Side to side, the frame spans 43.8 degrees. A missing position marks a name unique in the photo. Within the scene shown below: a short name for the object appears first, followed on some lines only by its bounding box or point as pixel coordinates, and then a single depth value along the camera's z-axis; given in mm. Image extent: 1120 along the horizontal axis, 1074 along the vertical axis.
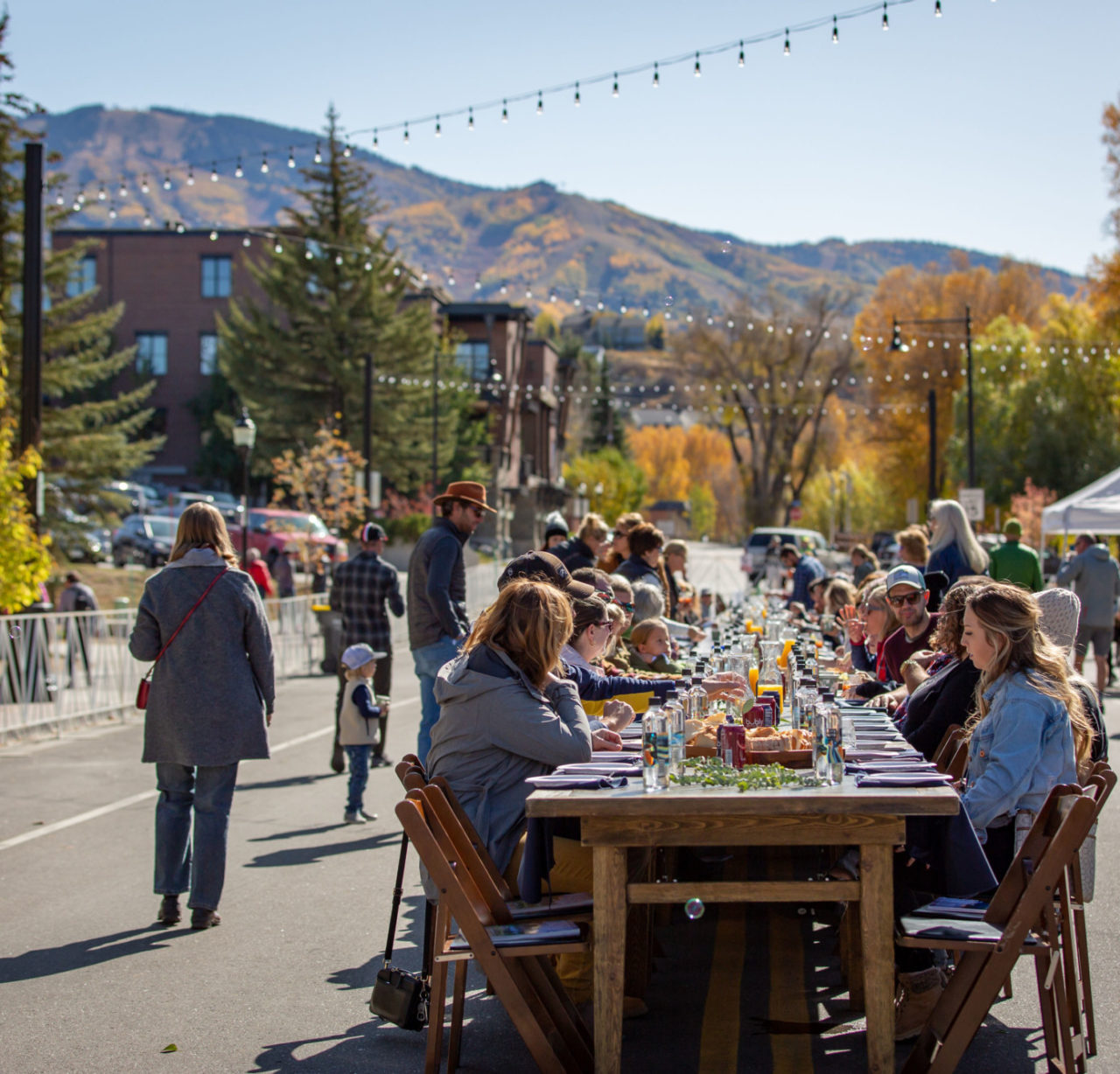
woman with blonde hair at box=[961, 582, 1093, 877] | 5146
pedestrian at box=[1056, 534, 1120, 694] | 17406
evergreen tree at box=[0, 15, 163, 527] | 32406
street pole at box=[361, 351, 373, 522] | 34906
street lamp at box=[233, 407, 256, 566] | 25328
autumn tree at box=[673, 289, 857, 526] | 72938
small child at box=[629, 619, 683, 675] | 8977
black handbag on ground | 5203
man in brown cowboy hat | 9711
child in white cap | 9469
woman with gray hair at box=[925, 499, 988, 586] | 11281
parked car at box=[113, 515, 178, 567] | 39750
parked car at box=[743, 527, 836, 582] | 41625
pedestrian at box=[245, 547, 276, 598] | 24891
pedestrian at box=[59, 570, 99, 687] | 14922
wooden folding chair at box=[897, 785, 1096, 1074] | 4445
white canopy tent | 22438
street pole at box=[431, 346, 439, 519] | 44428
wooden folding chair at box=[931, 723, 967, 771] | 5934
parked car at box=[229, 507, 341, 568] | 37750
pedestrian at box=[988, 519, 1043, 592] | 14469
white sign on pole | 34281
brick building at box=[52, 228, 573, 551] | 61562
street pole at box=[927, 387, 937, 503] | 39875
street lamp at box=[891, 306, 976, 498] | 34375
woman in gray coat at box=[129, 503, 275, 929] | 7016
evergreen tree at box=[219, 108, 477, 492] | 52469
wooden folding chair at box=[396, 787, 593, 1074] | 4539
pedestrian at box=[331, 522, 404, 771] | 11969
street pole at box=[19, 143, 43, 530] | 16734
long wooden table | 4430
